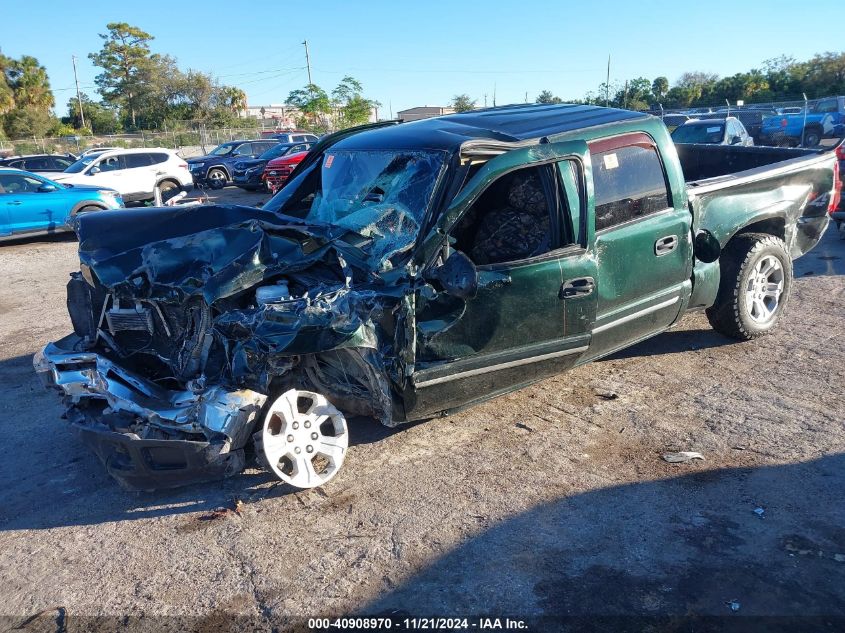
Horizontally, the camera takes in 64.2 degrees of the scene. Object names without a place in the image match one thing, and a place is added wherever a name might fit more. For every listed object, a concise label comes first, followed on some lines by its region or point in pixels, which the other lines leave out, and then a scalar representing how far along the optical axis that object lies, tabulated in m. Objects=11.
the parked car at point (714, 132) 13.99
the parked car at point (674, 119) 22.93
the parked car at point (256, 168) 21.59
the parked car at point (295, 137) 26.33
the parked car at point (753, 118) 25.50
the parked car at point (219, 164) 24.05
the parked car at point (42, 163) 20.05
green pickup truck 3.66
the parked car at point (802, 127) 24.45
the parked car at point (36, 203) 13.03
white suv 17.91
